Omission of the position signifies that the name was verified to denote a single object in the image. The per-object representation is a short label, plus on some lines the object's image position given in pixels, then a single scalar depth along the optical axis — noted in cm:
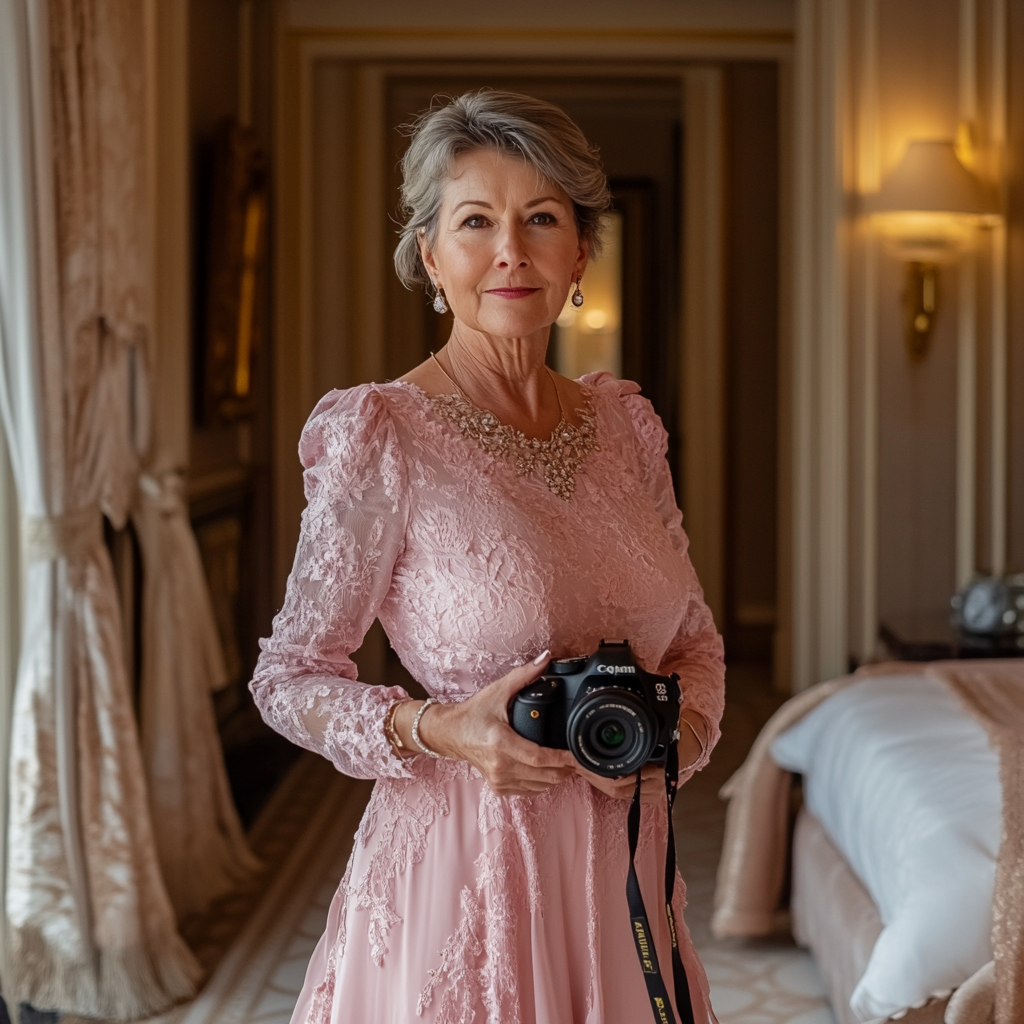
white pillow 212
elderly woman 120
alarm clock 357
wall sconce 411
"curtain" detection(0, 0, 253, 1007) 268
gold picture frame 425
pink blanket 225
